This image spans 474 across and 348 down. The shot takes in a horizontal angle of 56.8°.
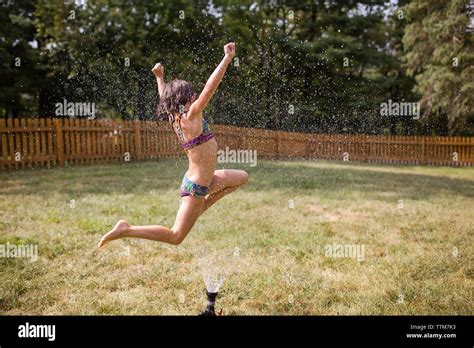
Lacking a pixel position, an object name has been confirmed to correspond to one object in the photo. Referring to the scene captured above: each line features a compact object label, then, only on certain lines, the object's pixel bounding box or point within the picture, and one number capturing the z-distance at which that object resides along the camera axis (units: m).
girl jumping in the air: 2.65
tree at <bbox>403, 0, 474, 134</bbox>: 14.17
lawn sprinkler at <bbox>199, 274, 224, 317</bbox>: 2.82
